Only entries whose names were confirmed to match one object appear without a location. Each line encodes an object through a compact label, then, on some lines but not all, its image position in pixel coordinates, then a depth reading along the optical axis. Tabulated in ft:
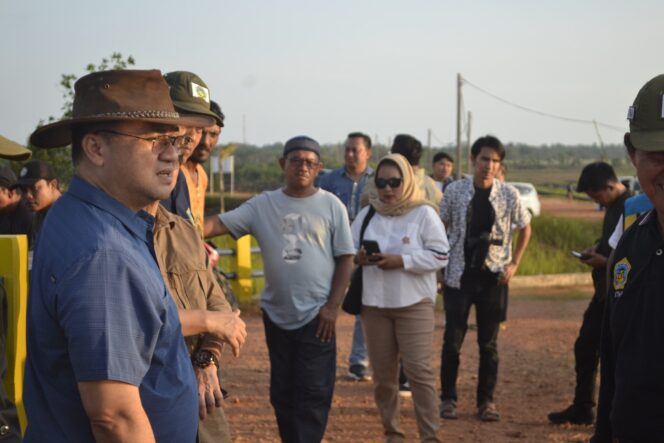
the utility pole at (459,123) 81.14
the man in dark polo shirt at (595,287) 21.35
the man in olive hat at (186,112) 12.50
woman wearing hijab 19.35
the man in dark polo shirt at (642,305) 8.91
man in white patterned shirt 22.52
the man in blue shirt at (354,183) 26.78
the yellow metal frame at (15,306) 10.50
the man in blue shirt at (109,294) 7.27
